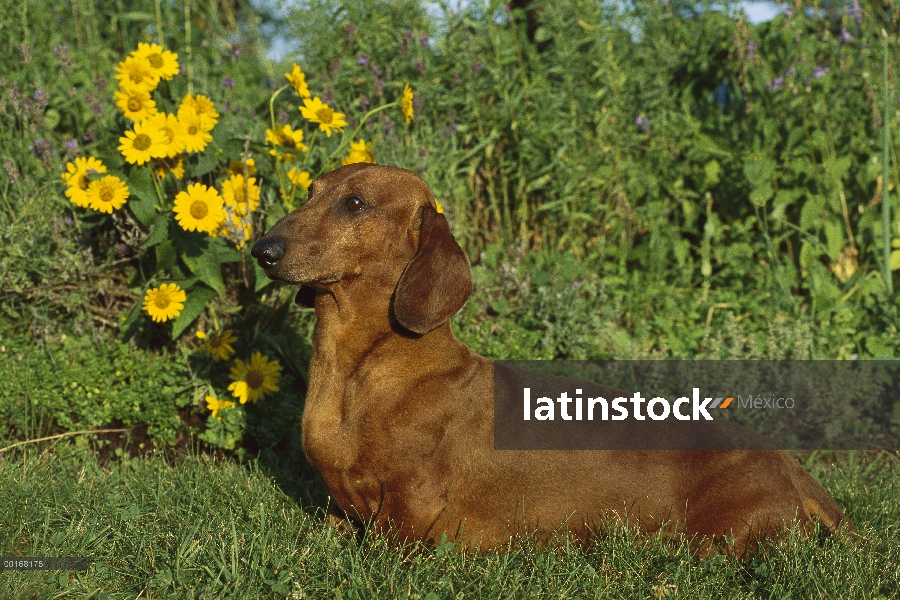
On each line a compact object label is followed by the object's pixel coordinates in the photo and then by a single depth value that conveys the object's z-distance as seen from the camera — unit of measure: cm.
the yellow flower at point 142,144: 362
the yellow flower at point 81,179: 364
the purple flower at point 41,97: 450
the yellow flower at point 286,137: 381
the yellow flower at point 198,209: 358
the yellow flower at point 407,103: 370
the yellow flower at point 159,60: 368
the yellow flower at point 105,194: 364
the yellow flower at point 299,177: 390
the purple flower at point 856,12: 548
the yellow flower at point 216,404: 389
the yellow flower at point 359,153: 393
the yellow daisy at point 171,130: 364
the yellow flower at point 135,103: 362
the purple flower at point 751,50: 535
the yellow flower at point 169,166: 383
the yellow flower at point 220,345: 390
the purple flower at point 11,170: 421
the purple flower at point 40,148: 447
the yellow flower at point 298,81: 383
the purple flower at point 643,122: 551
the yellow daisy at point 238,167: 397
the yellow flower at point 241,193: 385
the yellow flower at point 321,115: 380
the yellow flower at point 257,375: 382
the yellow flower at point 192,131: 366
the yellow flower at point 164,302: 372
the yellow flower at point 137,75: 363
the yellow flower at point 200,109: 366
